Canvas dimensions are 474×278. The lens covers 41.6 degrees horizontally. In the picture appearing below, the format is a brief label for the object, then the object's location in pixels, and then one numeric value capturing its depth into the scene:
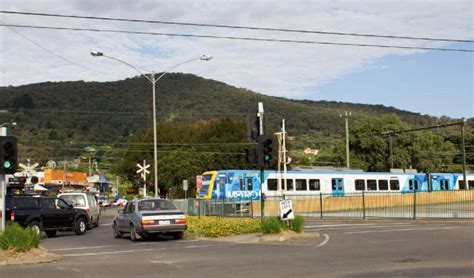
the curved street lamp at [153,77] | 31.32
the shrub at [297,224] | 21.50
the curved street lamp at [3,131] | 18.19
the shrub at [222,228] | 23.50
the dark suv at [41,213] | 24.69
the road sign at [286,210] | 20.98
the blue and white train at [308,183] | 43.03
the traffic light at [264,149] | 21.91
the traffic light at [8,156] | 16.47
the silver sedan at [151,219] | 21.56
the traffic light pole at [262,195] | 22.06
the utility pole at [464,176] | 52.75
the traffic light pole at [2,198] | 16.64
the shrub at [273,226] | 21.12
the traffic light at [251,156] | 22.42
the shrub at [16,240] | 15.36
